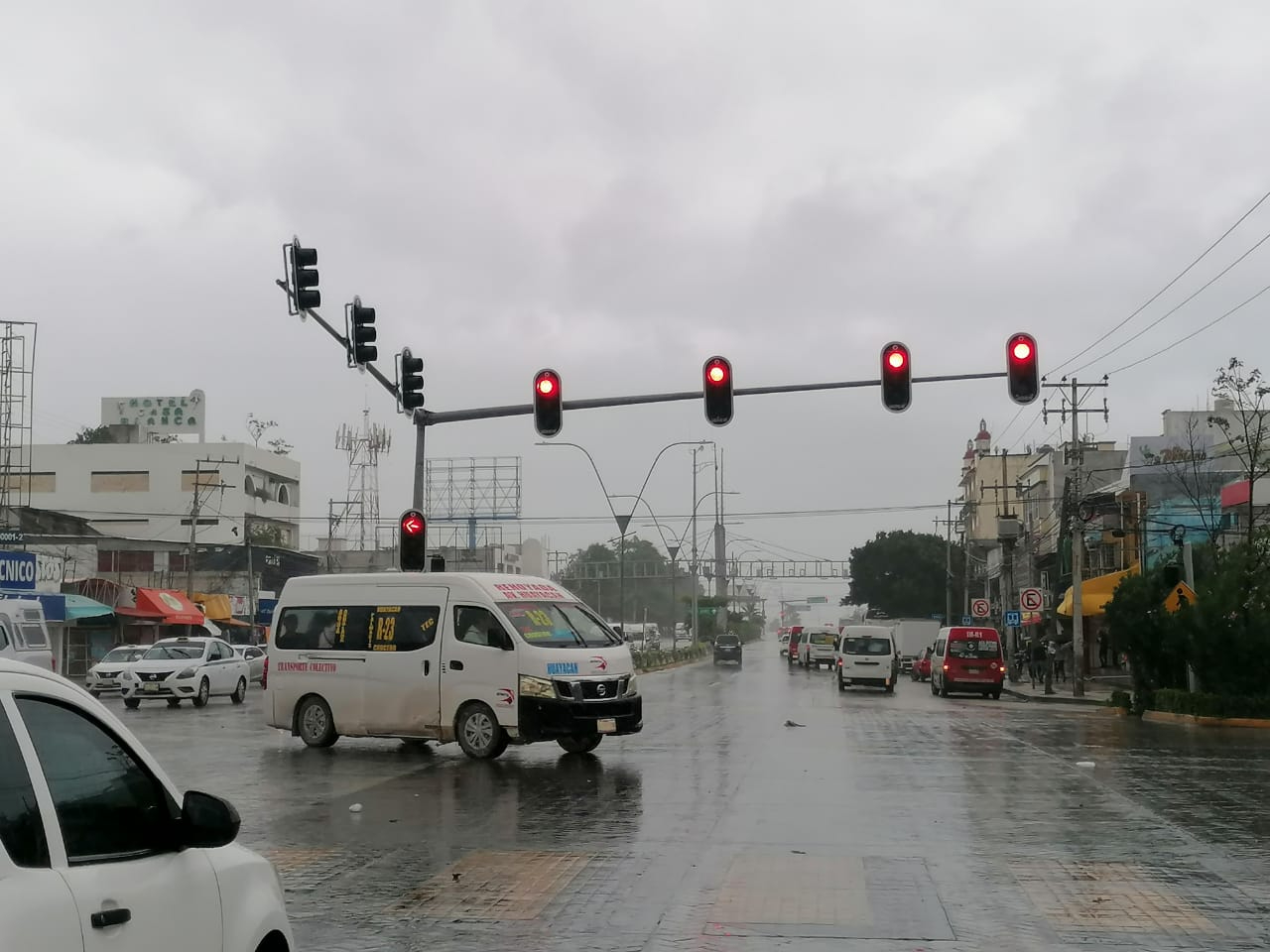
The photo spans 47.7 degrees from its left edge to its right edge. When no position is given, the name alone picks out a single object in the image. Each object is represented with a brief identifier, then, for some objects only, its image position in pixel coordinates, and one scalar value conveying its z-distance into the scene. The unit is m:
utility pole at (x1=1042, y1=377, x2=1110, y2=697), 42.62
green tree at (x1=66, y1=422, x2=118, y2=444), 104.23
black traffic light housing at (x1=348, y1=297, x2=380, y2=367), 19.95
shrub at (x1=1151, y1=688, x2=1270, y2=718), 27.69
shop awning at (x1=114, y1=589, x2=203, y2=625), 57.50
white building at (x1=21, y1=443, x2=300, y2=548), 95.62
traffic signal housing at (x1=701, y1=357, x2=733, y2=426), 20.64
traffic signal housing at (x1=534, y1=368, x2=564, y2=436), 21.34
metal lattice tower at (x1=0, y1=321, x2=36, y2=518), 54.19
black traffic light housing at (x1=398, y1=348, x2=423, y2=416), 22.64
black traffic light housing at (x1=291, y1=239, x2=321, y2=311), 17.81
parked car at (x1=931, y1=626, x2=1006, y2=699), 41.03
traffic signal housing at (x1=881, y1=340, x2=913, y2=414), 20.30
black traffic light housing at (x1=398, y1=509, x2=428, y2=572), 23.80
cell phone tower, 95.75
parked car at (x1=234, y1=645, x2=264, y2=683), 43.06
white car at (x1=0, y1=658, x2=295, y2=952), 3.52
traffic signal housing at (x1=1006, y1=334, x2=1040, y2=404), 19.34
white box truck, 68.75
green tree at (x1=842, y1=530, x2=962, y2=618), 110.94
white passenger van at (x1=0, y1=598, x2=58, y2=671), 26.23
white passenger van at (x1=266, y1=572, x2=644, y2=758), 17.81
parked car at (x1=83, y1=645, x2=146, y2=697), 35.19
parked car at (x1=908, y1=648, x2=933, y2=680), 58.05
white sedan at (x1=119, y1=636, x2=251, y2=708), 31.95
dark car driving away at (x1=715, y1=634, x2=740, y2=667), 76.81
